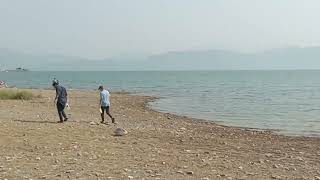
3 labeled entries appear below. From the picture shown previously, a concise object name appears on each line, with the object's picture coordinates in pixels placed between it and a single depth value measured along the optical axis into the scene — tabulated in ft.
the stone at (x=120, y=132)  61.46
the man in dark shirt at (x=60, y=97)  74.59
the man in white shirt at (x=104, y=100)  78.74
